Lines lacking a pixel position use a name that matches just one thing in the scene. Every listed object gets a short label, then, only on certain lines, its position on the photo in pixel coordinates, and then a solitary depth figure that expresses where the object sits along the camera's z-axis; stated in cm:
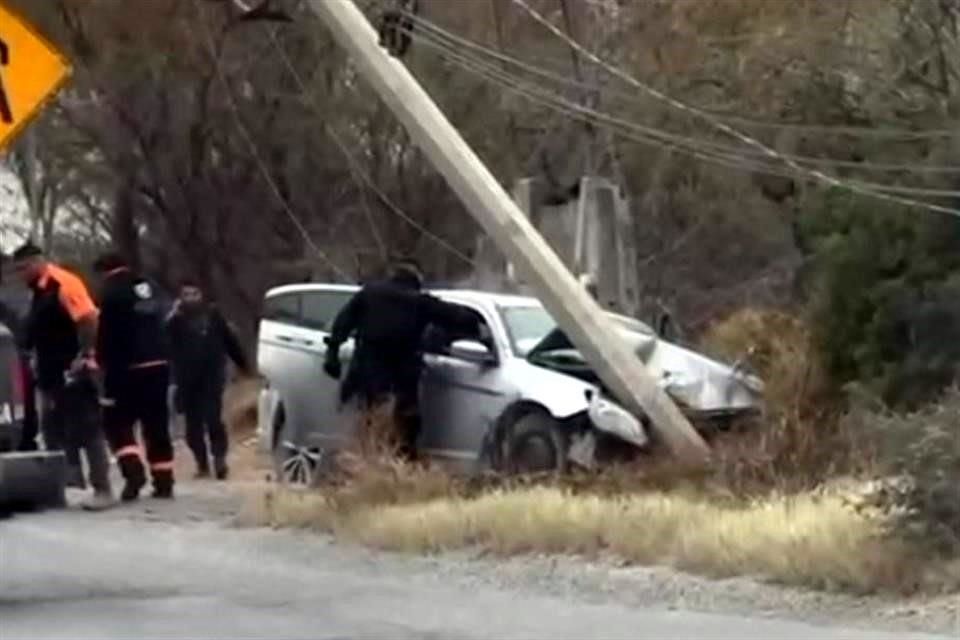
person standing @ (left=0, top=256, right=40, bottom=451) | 1629
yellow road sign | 1408
